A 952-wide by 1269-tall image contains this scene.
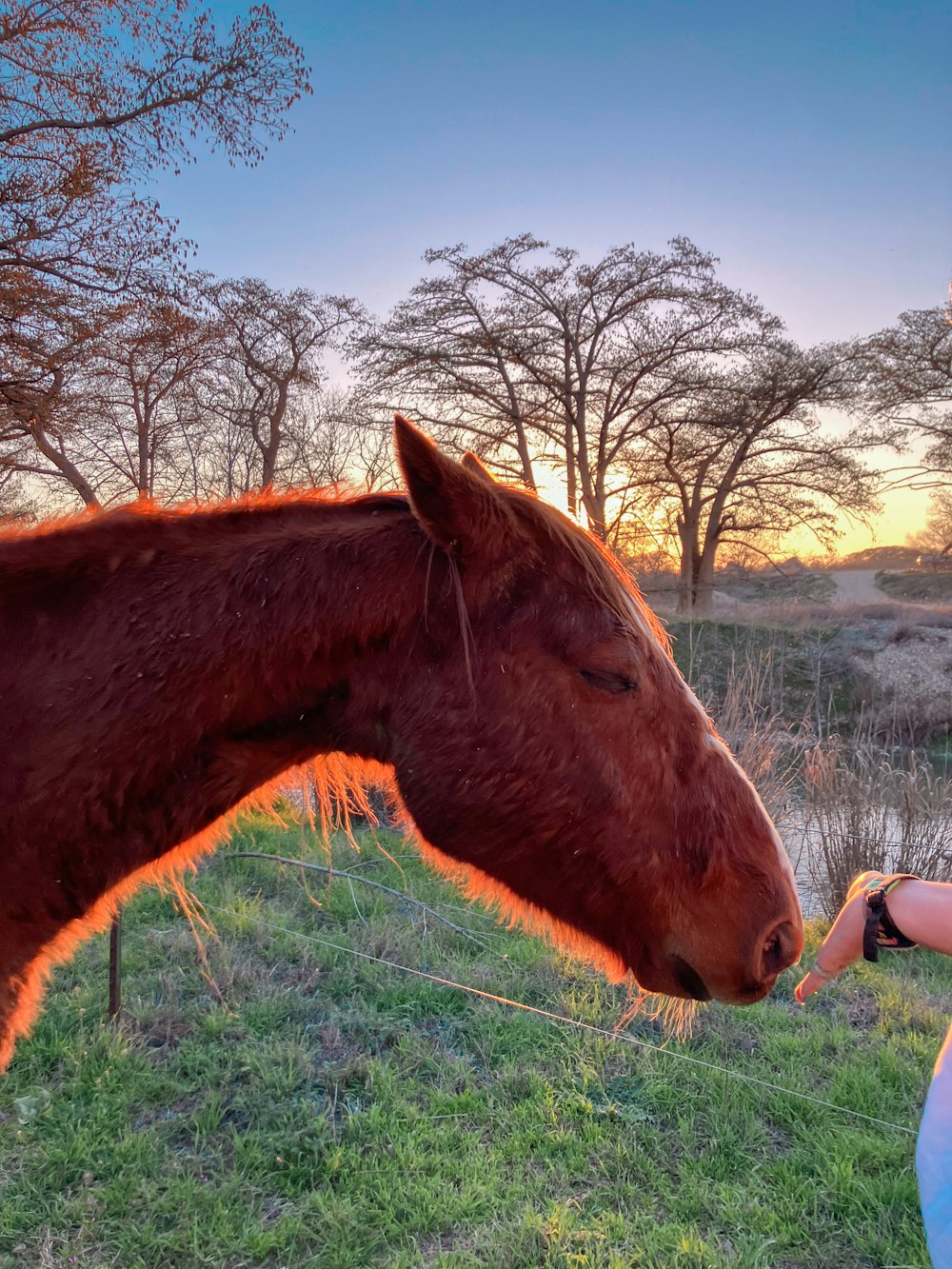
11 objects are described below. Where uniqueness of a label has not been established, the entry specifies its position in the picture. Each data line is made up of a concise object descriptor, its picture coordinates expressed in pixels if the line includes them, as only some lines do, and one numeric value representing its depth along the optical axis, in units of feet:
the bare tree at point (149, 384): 40.81
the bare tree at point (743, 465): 77.20
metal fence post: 11.13
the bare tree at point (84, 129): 32.09
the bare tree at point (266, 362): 60.90
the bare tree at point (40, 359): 34.32
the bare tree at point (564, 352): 75.56
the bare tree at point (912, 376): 71.10
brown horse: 4.29
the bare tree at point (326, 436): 54.65
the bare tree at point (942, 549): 85.87
